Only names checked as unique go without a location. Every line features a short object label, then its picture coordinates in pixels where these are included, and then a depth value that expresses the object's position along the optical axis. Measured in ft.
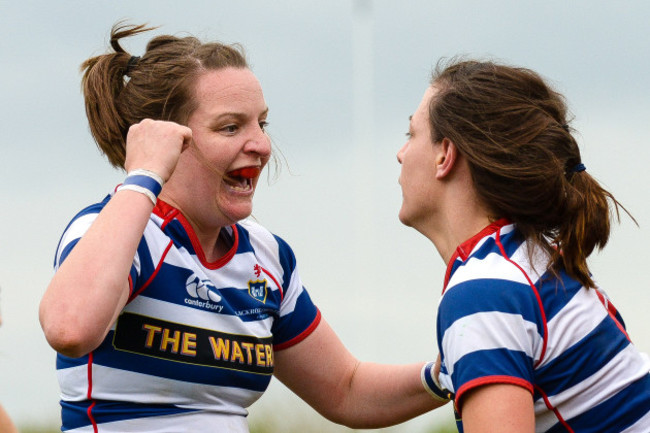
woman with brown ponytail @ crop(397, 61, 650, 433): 17.39
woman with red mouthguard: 19.20
